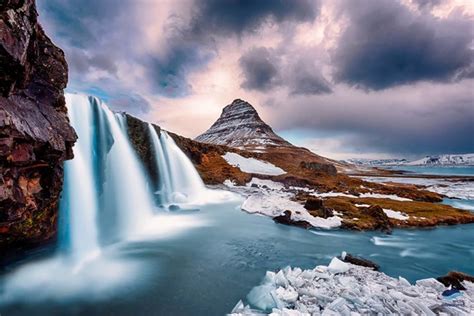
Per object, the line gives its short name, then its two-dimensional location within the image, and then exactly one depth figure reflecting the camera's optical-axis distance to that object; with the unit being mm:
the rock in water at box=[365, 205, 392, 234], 21481
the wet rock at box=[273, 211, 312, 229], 21623
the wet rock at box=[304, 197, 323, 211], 24766
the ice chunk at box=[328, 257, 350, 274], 11898
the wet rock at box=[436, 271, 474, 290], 10527
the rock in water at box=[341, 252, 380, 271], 13211
